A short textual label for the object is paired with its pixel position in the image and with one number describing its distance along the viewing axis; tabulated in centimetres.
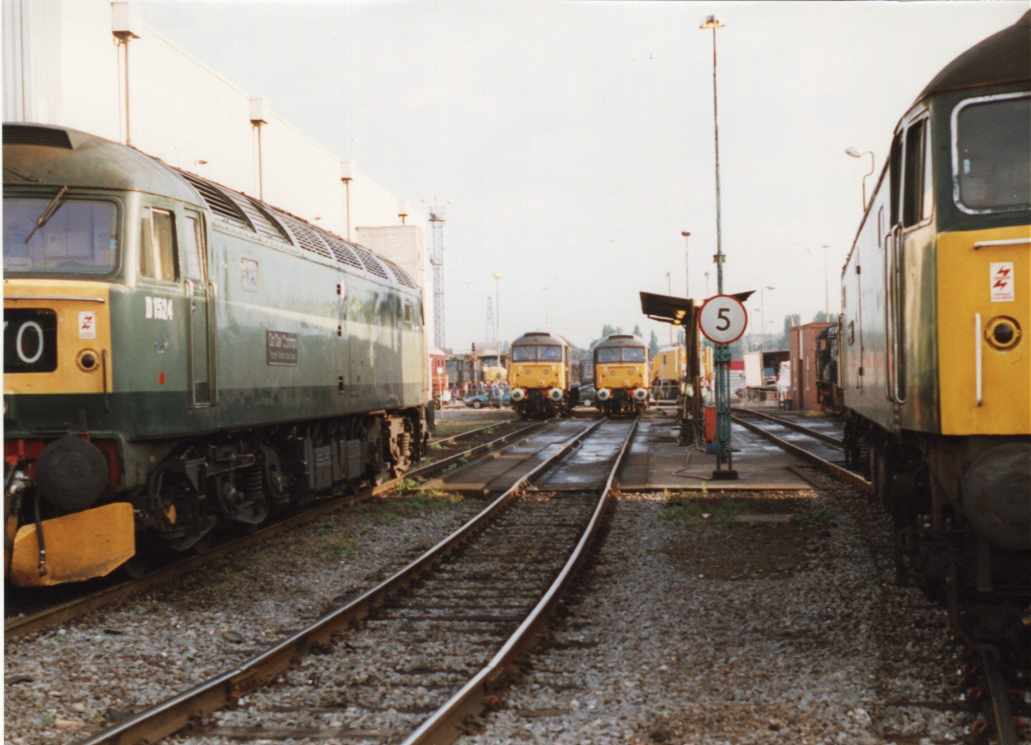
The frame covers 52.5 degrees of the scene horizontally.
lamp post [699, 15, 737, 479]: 1551
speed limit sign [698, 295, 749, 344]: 1422
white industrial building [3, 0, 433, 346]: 1691
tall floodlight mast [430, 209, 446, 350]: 7194
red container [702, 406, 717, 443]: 1875
